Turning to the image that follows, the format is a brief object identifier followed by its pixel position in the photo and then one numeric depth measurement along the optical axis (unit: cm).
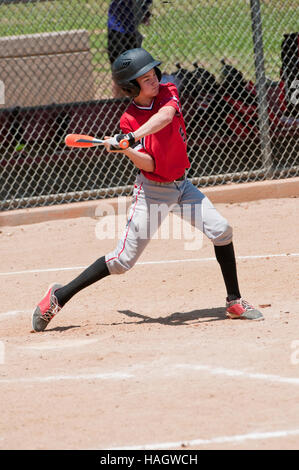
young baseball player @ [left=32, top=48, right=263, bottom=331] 983
